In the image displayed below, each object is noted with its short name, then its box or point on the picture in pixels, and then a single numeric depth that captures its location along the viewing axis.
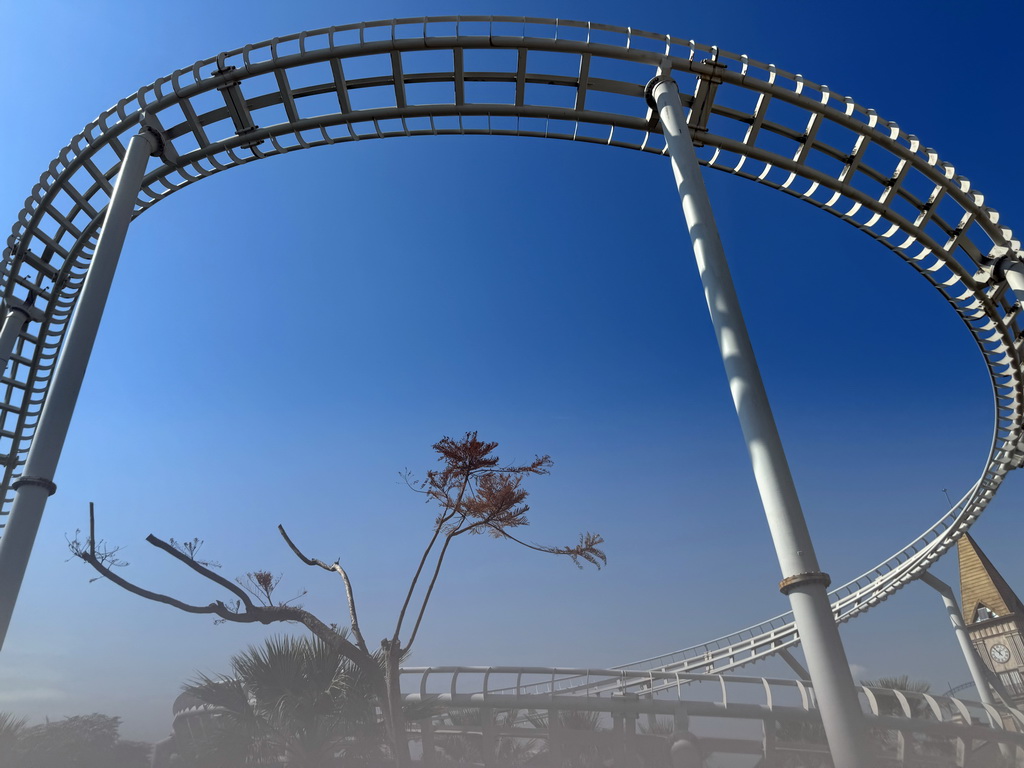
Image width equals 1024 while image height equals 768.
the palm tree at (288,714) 9.44
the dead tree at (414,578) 11.76
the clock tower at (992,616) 50.44
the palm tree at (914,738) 17.50
